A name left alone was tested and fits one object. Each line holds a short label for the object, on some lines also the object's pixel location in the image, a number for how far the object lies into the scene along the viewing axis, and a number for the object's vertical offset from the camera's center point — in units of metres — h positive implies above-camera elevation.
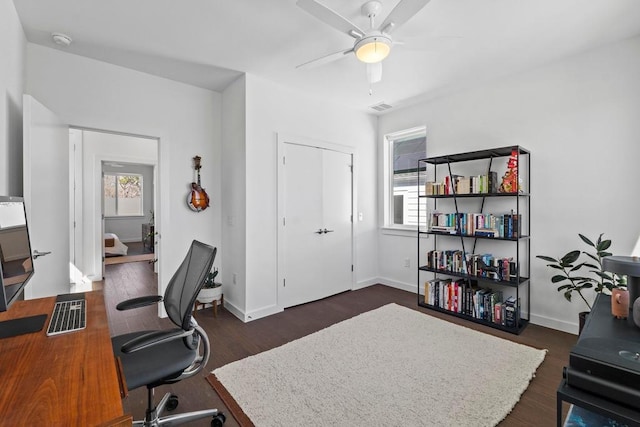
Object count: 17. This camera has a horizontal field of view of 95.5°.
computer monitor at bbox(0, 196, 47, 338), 1.10 -0.21
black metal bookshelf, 2.95 -0.26
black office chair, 1.33 -0.72
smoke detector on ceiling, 2.40 +1.45
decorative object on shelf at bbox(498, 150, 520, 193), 2.87 +0.35
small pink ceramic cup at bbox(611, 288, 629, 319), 1.71 -0.54
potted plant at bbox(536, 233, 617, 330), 2.46 -0.57
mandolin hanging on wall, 3.41 +0.18
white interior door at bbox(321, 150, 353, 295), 3.94 -0.13
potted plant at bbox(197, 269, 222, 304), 3.26 -0.91
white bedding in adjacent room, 6.47 -0.80
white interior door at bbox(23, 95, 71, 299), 2.05 +0.13
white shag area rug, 1.73 -1.19
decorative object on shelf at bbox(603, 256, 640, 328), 1.63 -0.35
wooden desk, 0.71 -0.50
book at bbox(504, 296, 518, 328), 2.83 -1.00
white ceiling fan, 1.70 +1.20
